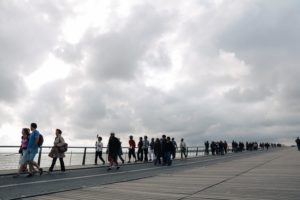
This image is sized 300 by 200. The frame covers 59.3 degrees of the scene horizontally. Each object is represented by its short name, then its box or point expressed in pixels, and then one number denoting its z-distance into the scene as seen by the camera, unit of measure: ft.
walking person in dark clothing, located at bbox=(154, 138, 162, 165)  53.71
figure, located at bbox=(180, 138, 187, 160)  71.58
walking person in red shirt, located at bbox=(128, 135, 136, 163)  58.46
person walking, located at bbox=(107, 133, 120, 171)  43.46
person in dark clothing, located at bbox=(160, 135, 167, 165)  52.82
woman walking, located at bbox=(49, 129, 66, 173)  36.42
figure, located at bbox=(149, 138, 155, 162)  63.69
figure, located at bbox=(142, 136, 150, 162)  61.40
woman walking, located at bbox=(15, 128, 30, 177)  32.04
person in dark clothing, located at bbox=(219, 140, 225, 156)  103.92
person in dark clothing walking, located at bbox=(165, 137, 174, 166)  52.33
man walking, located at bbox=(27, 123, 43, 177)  31.96
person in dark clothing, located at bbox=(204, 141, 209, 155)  102.37
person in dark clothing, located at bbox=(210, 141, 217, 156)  101.34
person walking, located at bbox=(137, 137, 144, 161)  61.58
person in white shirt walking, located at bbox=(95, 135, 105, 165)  51.56
